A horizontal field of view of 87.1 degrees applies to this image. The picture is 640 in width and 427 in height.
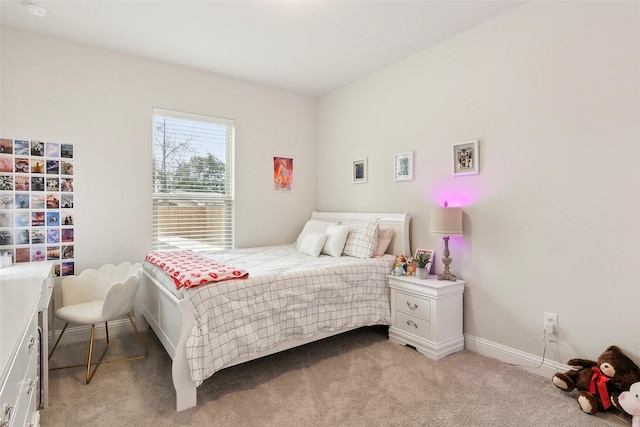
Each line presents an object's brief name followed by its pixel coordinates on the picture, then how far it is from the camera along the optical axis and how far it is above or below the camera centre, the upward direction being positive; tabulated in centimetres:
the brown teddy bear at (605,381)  188 -98
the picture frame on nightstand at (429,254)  290 -41
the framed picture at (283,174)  420 +44
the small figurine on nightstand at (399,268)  297 -52
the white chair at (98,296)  235 -68
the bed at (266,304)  199 -68
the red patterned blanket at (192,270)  210 -43
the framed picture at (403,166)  327 +42
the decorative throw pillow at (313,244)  335 -36
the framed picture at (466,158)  274 +43
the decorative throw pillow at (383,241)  326 -32
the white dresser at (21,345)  98 -49
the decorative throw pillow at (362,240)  317 -30
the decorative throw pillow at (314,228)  379 -22
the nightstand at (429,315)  261 -86
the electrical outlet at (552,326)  232 -81
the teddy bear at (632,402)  174 -101
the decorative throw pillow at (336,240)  329 -31
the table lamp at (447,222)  270 -11
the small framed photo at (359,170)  377 +44
